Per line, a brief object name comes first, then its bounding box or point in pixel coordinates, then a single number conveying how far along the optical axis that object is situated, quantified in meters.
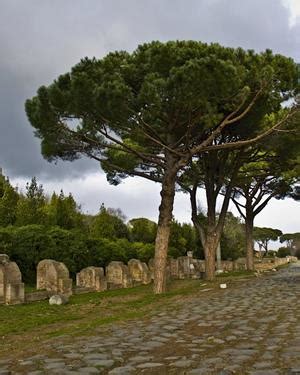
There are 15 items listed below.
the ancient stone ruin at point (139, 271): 19.69
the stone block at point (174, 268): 23.99
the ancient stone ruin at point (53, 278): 13.78
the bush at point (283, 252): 75.10
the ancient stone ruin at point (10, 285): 12.01
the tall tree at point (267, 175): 18.58
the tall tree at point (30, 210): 21.98
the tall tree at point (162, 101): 13.03
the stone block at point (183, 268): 24.14
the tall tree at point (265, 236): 71.44
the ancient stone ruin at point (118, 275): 17.88
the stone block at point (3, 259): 13.19
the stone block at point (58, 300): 12.26
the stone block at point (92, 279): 16.08
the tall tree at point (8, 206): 22.84
